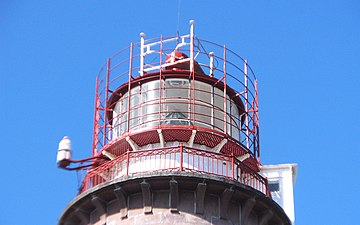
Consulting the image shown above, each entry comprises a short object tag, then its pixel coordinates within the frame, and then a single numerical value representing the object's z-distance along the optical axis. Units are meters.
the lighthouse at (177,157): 31.56
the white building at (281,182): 36.59
